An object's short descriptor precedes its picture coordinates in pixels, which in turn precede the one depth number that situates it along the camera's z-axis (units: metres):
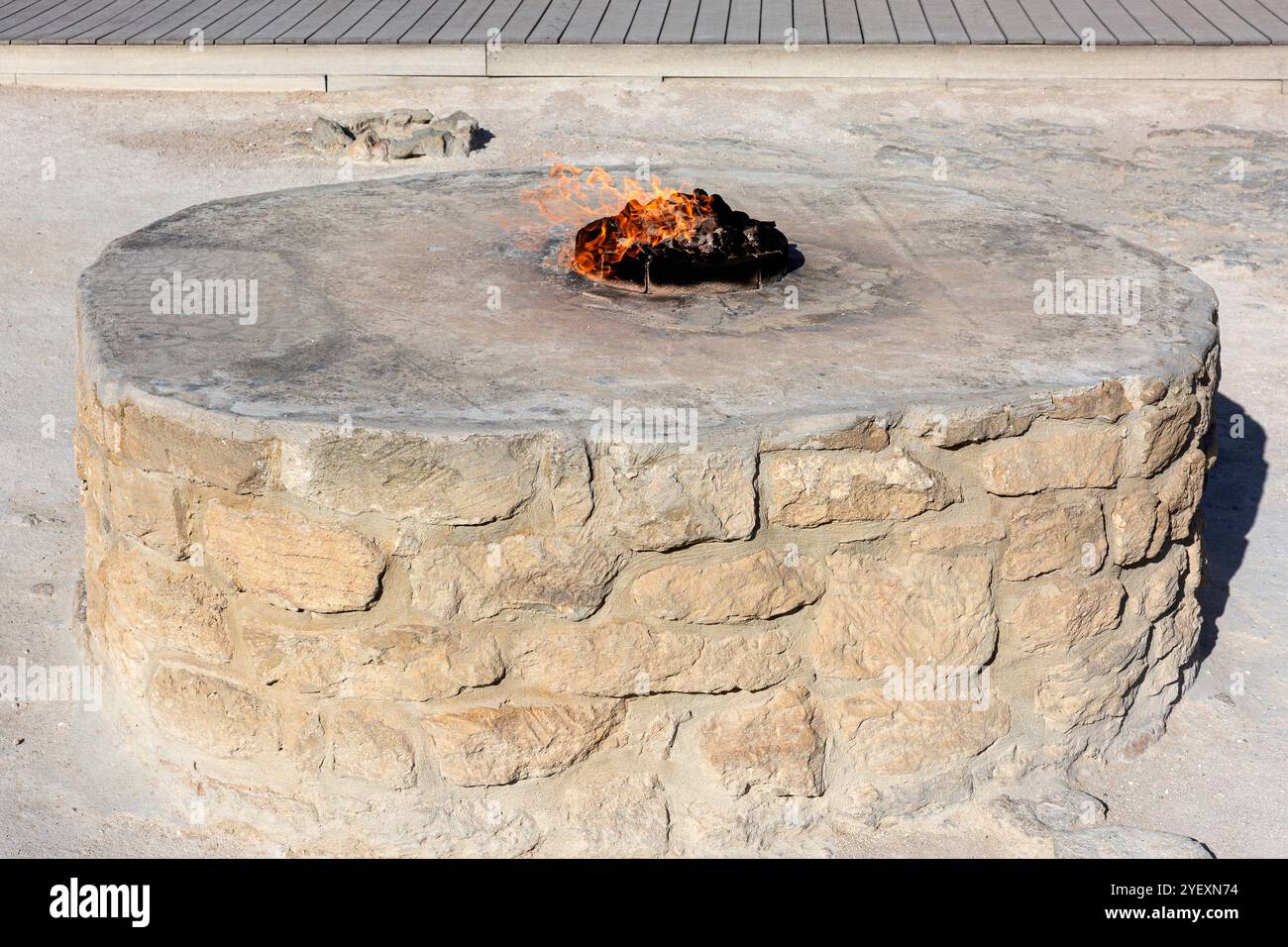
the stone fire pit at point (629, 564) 2.92
